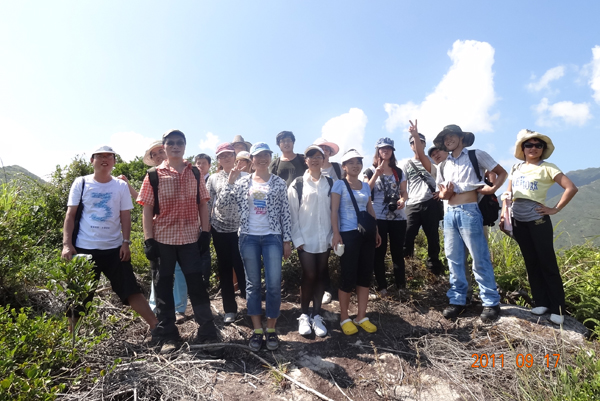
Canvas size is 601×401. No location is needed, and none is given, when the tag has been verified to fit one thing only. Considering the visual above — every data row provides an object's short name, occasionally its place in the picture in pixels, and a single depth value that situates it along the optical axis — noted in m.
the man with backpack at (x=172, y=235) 3.26
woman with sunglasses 3.67
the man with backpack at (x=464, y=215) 3.80
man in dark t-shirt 4.51
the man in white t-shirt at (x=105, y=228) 3.24
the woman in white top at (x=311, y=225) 3.65
